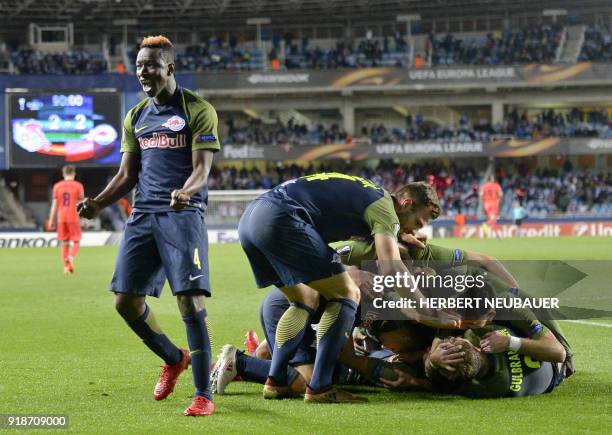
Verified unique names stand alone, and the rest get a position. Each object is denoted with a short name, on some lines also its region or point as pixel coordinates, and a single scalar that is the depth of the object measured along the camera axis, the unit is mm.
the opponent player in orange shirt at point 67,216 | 40250
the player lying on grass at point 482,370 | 11898
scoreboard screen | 83437
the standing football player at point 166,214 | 11906
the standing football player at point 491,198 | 69000
